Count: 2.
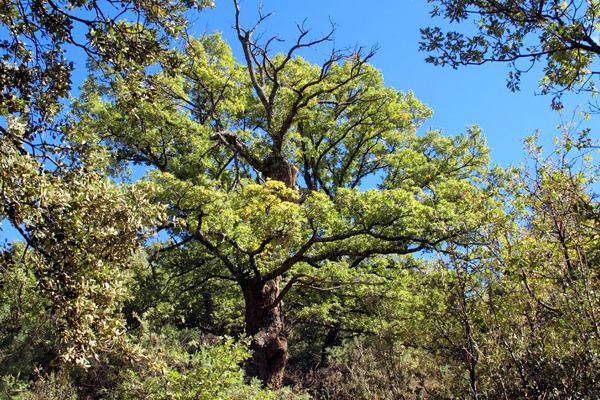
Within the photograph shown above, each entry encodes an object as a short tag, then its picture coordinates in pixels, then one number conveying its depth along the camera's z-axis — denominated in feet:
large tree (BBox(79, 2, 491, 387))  29.43
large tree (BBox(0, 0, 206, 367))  11.76
